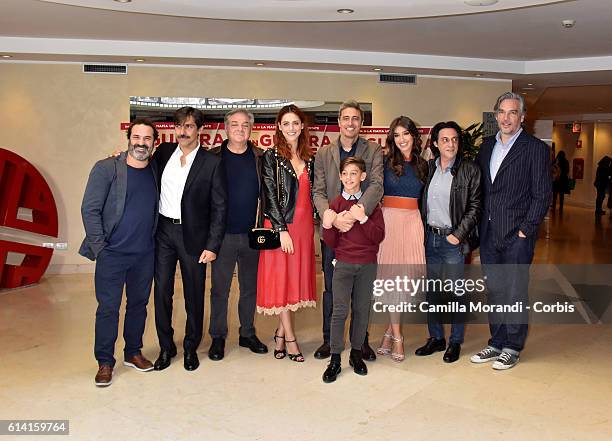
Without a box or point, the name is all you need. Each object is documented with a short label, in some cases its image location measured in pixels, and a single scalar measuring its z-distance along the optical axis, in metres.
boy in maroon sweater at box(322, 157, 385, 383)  3.63
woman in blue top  3.93
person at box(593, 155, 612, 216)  14.41
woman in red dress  3.82
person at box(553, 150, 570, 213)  15.69
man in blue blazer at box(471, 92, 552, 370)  3.80
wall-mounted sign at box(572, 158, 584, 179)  18.83
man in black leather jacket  3.90
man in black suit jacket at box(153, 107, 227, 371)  3.72
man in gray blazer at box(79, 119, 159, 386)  3.49
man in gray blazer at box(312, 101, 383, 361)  3.78
